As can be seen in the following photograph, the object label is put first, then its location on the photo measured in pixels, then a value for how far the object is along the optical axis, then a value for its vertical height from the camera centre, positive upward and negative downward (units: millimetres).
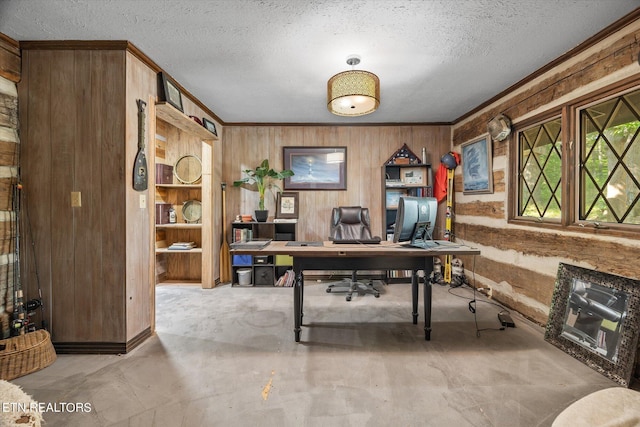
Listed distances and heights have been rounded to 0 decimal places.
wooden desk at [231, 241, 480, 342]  2281 -413
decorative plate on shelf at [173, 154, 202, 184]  4129 +573
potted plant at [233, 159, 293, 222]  4051 +468
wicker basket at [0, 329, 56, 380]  1843 -986
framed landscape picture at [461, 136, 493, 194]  3512 +554
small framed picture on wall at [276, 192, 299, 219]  4395 +40
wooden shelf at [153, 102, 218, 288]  4027 +110
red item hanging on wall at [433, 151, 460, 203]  4301 +394
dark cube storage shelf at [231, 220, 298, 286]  4059 -764
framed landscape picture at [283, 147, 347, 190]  4422 +648
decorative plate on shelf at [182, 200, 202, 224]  4215 -39
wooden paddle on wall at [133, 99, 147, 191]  2324 +400
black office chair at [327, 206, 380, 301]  3730 -240
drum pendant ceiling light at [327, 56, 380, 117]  2238 +962
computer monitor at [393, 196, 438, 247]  2342 -91
